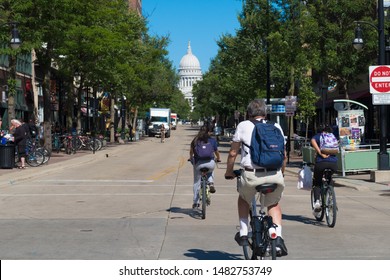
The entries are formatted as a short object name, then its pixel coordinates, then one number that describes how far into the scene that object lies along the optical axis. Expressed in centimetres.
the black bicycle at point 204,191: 1189
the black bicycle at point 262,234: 662
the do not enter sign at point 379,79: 1938
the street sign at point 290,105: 2980
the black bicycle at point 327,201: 1079
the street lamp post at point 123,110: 6594
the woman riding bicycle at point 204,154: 1205
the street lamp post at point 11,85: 2859
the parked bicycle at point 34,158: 2658
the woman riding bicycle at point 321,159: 1117
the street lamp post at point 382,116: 1987
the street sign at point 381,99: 1964
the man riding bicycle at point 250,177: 672
